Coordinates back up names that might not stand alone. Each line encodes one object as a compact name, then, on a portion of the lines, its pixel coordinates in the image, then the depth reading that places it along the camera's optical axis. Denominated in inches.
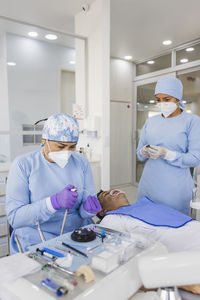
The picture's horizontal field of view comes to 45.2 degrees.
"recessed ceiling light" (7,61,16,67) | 134.4
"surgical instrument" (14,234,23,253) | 43.9
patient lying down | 42.9
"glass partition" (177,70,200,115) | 147.5
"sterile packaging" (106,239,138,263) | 27.6
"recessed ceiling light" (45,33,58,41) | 134.8
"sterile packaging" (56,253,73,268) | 27.2
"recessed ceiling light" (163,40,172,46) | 143.5
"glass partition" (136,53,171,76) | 160.7
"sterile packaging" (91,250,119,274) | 25.2
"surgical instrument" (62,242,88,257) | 30.0
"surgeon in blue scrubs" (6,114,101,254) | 43.1
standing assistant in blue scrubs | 65.3
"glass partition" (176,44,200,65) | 142.4
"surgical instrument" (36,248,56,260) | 29.0
